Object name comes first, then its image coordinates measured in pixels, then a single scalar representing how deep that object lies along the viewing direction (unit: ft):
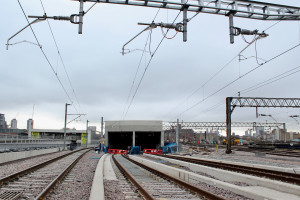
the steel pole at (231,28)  33.35
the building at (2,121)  427.41
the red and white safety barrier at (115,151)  149.95
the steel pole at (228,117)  113.45
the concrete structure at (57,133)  293.74
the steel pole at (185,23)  32.06
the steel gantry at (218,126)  266.98
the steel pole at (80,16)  29.71
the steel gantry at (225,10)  31.14
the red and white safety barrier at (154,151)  145.48
